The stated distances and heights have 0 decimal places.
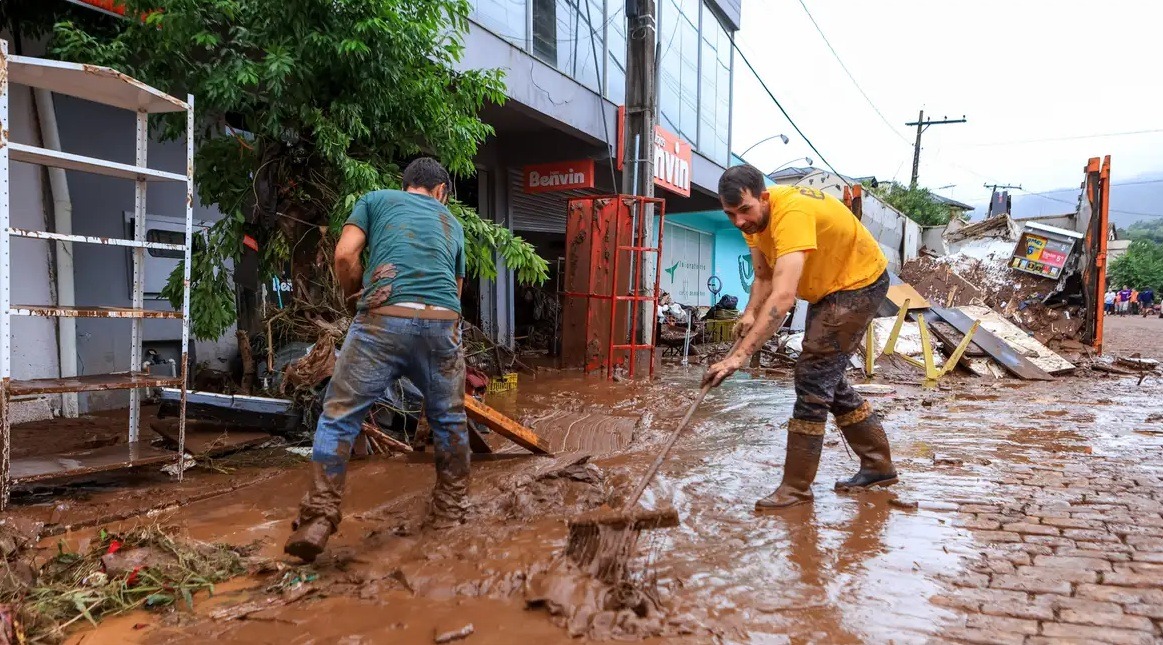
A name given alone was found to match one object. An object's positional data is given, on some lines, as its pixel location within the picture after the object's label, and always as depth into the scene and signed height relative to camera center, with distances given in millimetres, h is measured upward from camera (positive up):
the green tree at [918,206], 34719 +5427
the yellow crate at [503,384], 7242 -946
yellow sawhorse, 8234 -563
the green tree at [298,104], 4555 +1391
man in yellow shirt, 3250 +86
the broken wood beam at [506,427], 3770 -771
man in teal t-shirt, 2721 -170
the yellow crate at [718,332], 14109 -603
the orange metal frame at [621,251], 8320 +622
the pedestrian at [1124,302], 39750 +762
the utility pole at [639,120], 9461 +2606
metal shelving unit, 3146 +225
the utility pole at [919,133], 38719 +10277
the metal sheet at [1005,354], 8758 -580
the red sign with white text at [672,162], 10500 +2304
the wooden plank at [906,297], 9414 +168
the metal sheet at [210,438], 4203 -992
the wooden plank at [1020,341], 9078 -414
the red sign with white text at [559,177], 10177 +1889
